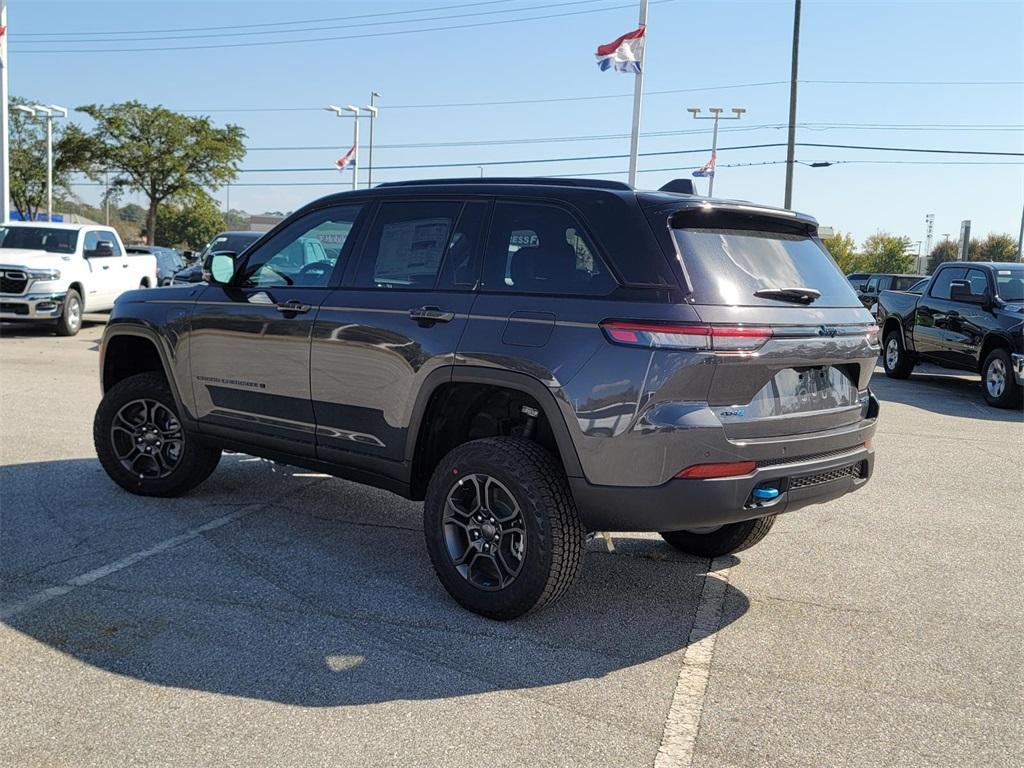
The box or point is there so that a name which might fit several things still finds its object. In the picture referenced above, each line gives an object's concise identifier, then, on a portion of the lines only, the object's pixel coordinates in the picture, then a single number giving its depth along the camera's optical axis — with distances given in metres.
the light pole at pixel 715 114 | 45.88
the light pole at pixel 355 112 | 43.38
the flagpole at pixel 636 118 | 22.47
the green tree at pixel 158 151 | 52.91
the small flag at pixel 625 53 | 21.30
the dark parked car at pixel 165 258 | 27.30
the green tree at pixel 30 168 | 56.50
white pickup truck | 16.03
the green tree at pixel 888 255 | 76.25
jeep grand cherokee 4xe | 3.93
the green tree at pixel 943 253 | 74.31
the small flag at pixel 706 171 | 42.59
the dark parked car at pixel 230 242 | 17.30
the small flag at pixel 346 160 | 40.09
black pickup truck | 12.67
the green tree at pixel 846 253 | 76.56
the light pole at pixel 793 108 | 31.17
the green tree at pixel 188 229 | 88.12
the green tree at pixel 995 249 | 67.31
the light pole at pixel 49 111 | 39.22
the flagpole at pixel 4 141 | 24.73
